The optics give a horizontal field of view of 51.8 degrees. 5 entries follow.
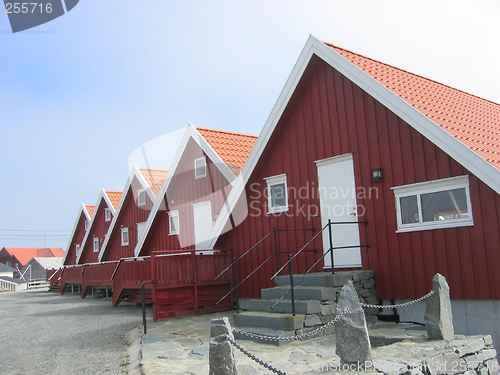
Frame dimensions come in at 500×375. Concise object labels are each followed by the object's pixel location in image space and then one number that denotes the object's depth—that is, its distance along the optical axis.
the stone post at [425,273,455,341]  7.26
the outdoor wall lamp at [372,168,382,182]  10.09
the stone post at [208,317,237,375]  5.35
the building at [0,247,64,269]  78.38
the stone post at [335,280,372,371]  5.92
